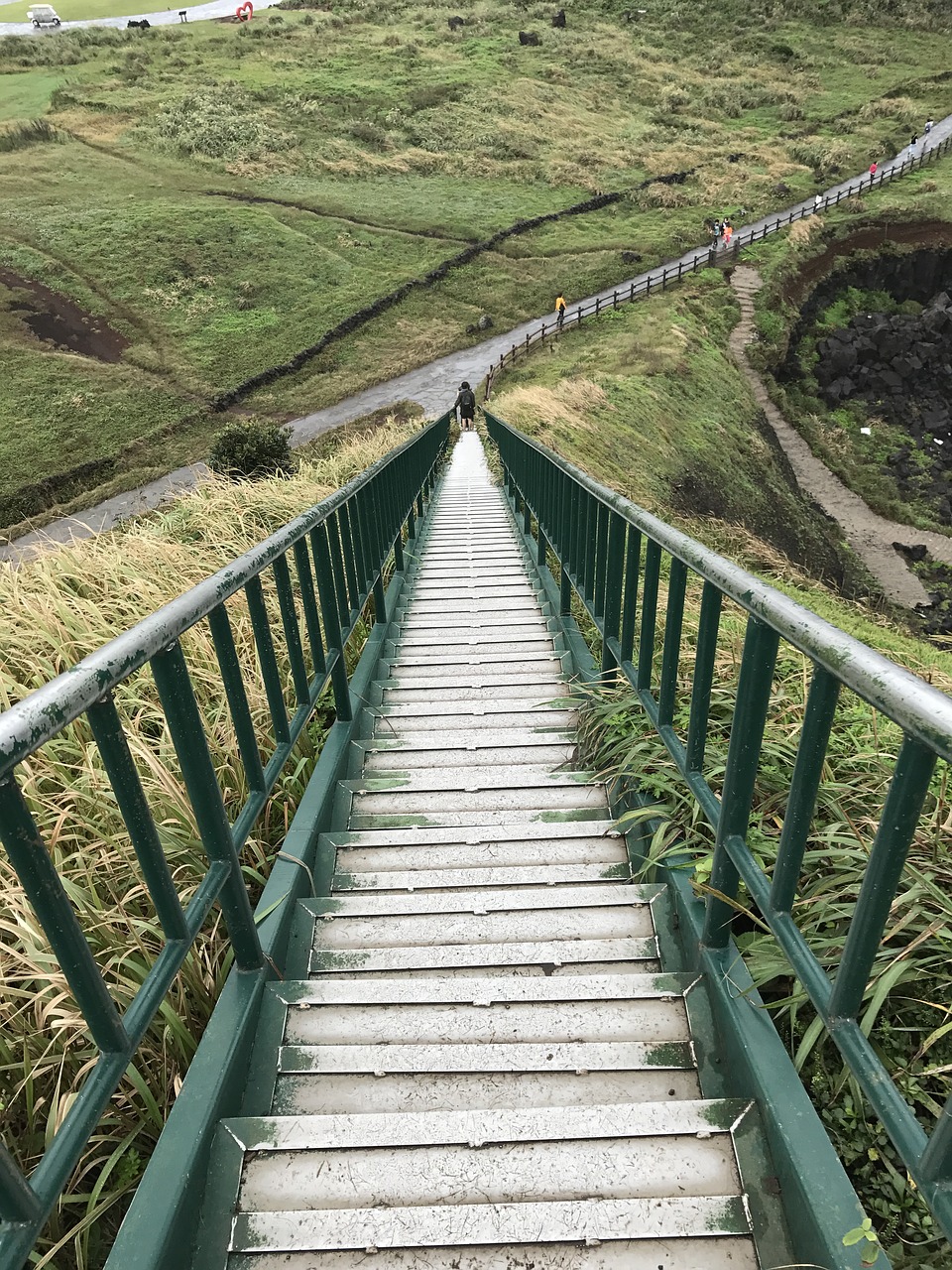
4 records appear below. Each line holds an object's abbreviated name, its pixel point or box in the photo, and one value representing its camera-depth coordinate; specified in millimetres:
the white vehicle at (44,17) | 75938
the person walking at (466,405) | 19719
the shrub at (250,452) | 13258
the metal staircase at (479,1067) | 1425
